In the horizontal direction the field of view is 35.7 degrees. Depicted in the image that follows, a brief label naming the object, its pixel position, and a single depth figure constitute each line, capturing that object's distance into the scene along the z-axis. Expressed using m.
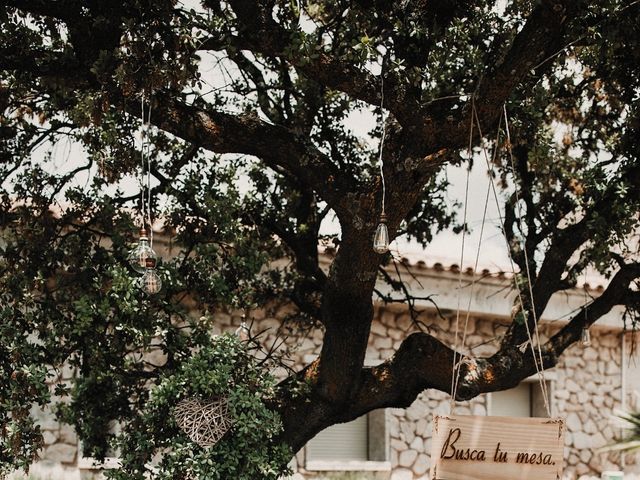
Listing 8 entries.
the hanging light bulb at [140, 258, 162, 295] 5.41
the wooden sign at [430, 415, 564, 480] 4.84
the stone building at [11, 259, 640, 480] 10.19
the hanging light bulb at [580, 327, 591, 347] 7.48
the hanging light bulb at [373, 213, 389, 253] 5.32
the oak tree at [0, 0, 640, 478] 5.69
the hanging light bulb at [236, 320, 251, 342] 6.24
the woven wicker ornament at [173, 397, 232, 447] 5.77
